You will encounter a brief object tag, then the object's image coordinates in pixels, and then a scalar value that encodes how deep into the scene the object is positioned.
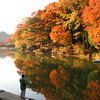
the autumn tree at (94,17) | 21.95
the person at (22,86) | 6.75
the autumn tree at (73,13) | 30.17
